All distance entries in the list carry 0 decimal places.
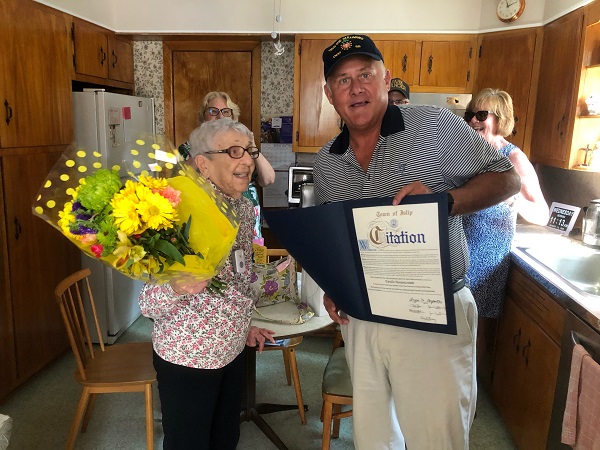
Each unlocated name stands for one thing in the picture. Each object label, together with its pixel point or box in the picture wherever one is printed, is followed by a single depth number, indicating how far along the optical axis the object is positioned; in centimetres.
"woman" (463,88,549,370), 236
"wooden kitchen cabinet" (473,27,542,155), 300
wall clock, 299
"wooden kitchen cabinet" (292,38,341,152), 347
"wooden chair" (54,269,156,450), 204
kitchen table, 190
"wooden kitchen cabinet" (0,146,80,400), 255
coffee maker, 243
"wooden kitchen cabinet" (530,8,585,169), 249
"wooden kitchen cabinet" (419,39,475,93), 334
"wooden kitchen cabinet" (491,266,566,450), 190
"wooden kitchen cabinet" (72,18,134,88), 313
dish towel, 145
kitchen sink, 228
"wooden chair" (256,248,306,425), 237
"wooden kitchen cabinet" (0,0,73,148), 247
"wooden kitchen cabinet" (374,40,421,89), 337
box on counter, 394
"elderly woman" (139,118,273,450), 135
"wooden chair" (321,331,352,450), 190
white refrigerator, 307
